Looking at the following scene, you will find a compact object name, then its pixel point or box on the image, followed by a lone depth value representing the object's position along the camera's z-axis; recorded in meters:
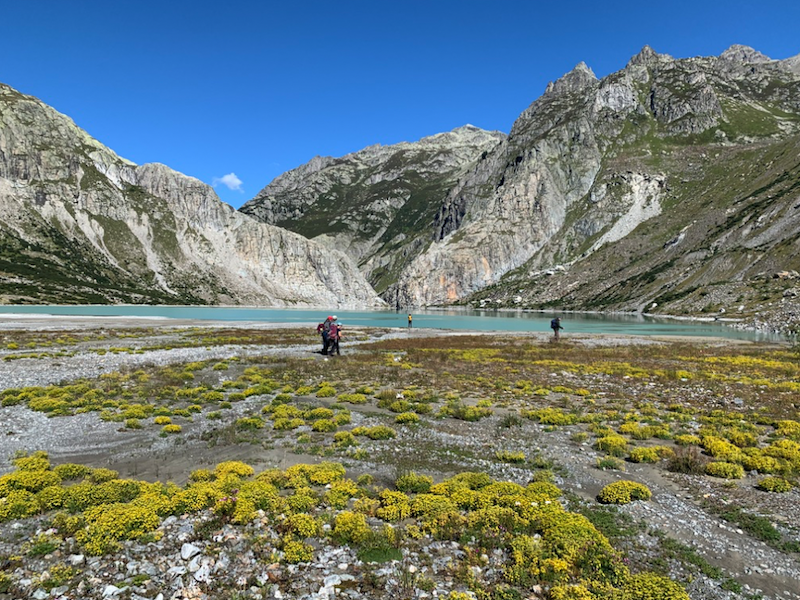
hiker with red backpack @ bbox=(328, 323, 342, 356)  48.39
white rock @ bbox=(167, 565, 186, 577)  9.46
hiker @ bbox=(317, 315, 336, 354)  47.75
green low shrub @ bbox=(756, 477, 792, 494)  14.38
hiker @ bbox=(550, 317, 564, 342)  66.31
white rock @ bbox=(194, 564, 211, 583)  9.34
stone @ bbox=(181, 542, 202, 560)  10.15
